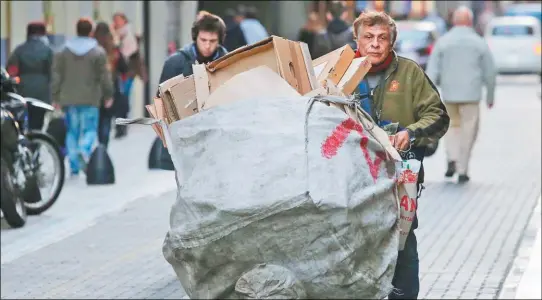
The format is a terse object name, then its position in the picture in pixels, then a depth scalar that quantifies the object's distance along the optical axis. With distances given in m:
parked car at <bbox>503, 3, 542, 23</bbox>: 70.61
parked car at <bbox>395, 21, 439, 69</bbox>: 55.23
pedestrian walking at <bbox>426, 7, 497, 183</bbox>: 21.48
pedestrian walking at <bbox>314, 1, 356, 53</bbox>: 27.84
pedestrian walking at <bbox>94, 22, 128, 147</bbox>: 23.80
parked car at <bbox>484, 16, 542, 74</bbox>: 56.30
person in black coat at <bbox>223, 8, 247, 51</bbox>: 27.01
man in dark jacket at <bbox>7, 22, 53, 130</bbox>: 21.87
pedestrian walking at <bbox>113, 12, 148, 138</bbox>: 28.23
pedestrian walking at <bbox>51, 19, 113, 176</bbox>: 21.89
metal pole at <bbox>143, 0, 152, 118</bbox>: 36.06
